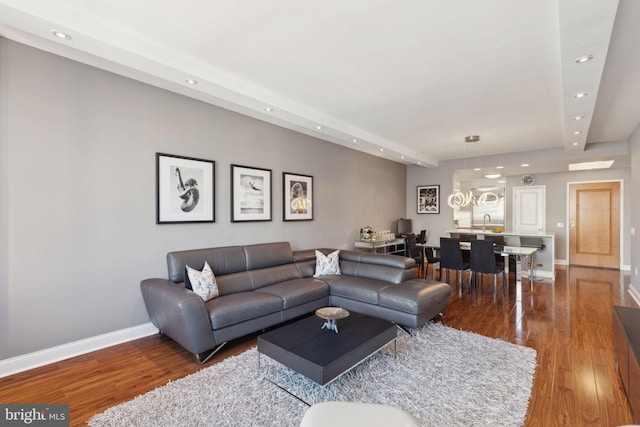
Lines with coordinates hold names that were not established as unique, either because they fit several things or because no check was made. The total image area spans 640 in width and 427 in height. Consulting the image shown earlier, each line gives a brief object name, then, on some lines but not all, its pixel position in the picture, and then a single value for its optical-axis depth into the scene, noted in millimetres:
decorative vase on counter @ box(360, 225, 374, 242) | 6391
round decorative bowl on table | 2571
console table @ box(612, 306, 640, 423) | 1881
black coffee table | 2096
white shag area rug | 1992
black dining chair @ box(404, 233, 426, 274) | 6141
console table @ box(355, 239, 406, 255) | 6329
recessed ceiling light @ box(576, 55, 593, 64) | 2390
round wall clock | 8031
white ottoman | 1302
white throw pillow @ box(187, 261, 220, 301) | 3125
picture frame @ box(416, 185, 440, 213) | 7801
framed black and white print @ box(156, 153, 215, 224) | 3439
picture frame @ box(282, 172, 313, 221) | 4910
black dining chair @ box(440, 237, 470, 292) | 5051
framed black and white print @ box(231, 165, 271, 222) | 4176
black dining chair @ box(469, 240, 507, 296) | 4703
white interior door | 7930
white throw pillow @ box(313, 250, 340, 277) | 4410
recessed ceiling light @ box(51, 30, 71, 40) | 2201
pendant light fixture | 5426
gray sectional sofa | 2746
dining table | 4523
